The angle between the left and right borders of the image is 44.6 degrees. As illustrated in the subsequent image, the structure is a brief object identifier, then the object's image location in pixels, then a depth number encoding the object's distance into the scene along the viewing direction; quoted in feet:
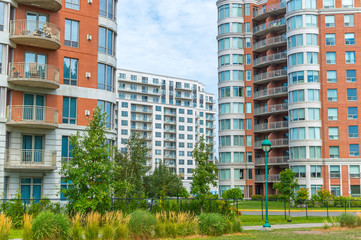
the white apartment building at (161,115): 429.79
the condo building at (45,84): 105.81
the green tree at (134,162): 145.30
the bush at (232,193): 223.75
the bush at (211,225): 72.38
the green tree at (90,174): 76.89
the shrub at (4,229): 57.01
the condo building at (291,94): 213.25
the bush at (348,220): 85.97
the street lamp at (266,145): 90.33
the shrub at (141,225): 65.00
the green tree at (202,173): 115.14
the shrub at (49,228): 57.88
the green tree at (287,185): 129.08
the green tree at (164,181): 260.62
